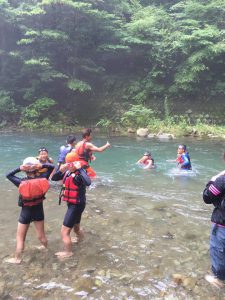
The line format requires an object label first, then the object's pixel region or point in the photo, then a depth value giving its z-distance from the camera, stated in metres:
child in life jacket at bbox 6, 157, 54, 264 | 4.83
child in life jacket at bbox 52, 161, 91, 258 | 5.12
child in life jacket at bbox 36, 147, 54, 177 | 7.74
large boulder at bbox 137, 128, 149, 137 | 20.67
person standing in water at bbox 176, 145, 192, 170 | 10.96
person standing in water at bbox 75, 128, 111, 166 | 8.27
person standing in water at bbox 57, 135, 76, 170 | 8.85
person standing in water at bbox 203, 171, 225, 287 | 3.94
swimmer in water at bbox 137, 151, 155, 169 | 11.85
